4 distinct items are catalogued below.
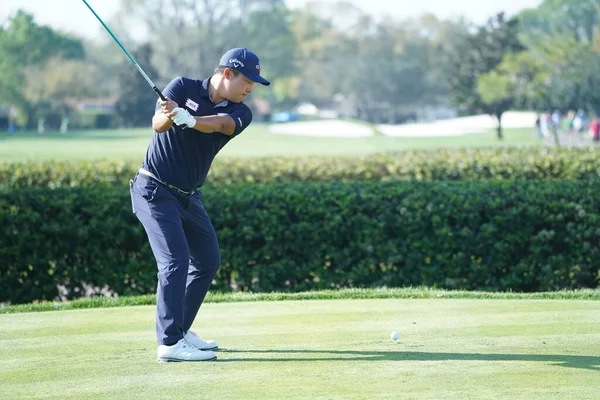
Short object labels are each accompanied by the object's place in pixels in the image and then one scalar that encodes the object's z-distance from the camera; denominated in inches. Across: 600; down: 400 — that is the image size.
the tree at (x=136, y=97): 3705.7
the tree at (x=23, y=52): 3678.6
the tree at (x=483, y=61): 2805.1
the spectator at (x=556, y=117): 2486.5
